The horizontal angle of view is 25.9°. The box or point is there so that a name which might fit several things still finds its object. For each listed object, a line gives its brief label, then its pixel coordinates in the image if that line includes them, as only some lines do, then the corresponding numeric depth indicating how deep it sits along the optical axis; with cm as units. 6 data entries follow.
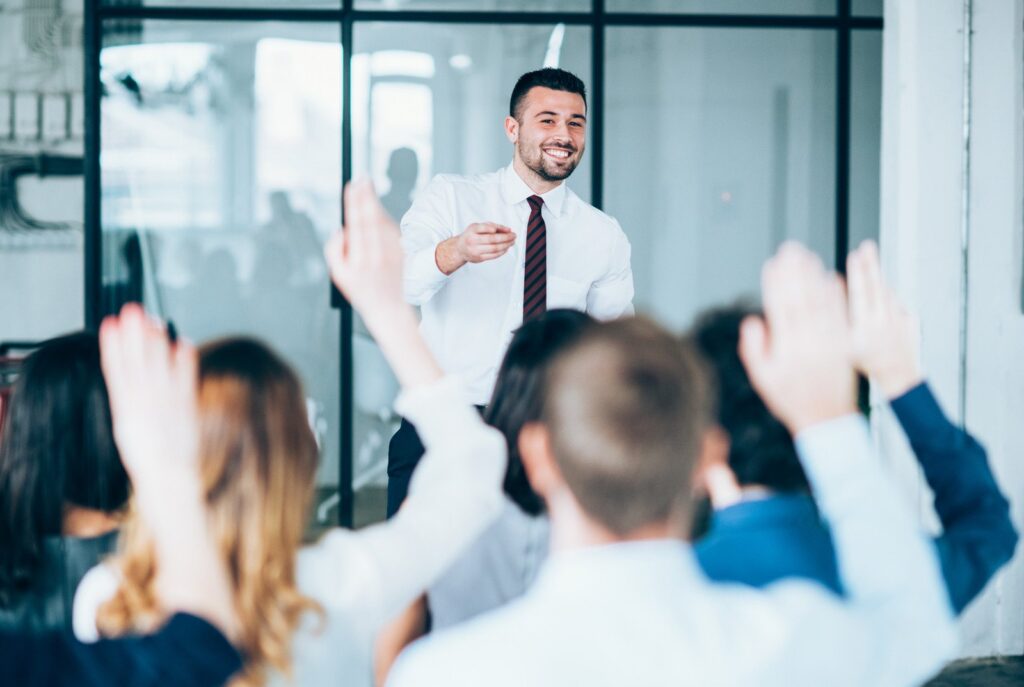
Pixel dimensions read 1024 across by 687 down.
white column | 566
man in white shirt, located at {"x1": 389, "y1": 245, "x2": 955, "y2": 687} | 287
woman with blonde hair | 326
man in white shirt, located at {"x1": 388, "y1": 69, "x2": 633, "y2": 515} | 539
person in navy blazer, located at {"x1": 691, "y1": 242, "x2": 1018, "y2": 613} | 334
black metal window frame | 670
